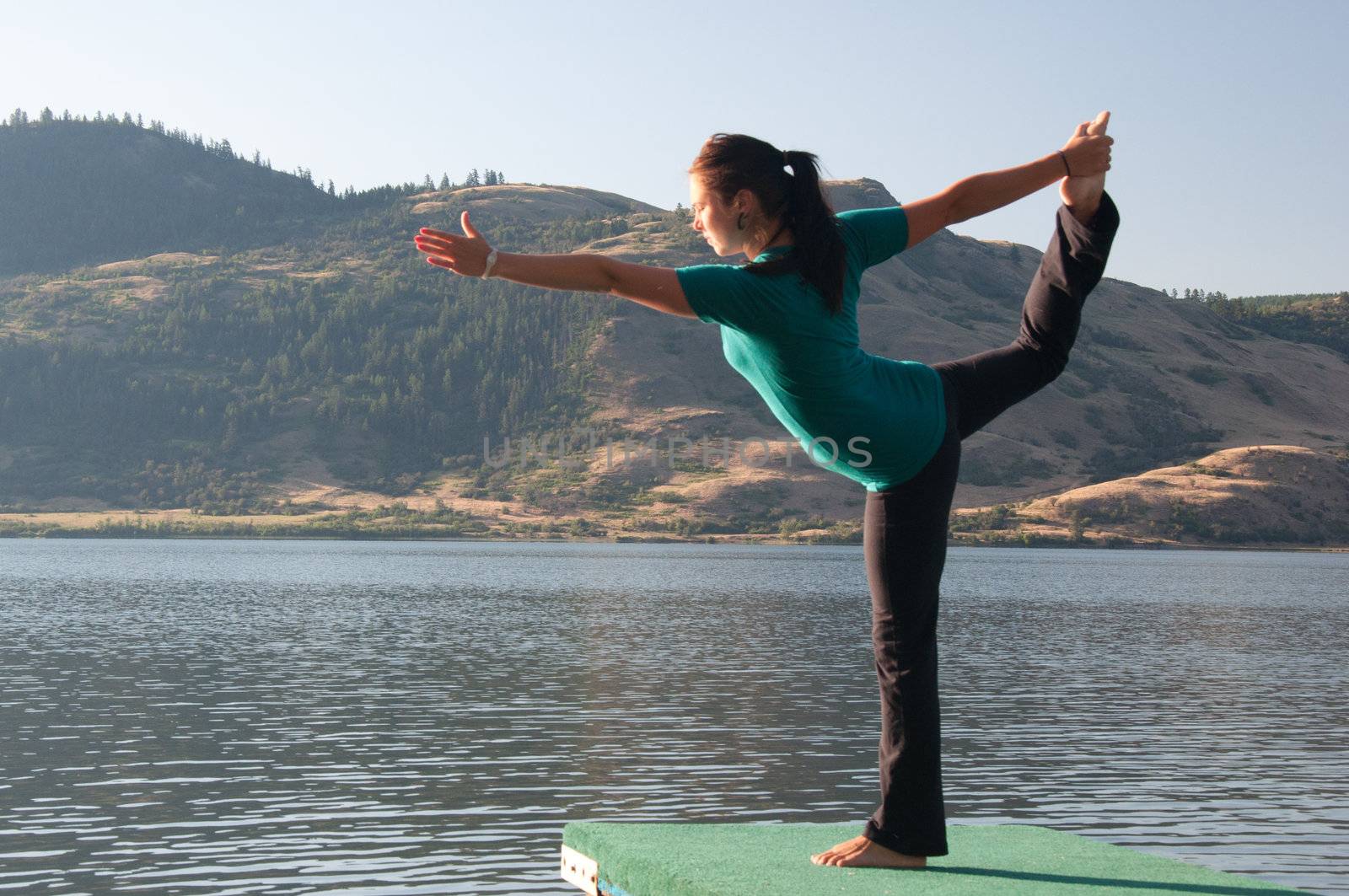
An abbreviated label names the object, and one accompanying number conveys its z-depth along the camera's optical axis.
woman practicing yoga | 5.41
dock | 6.47
